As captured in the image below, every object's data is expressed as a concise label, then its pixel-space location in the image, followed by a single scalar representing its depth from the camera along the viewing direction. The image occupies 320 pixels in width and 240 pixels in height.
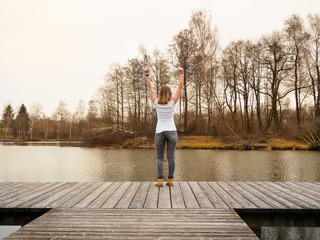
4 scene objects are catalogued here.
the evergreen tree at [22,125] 43.61
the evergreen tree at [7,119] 44.39
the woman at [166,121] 3.25
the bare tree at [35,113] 47.38
